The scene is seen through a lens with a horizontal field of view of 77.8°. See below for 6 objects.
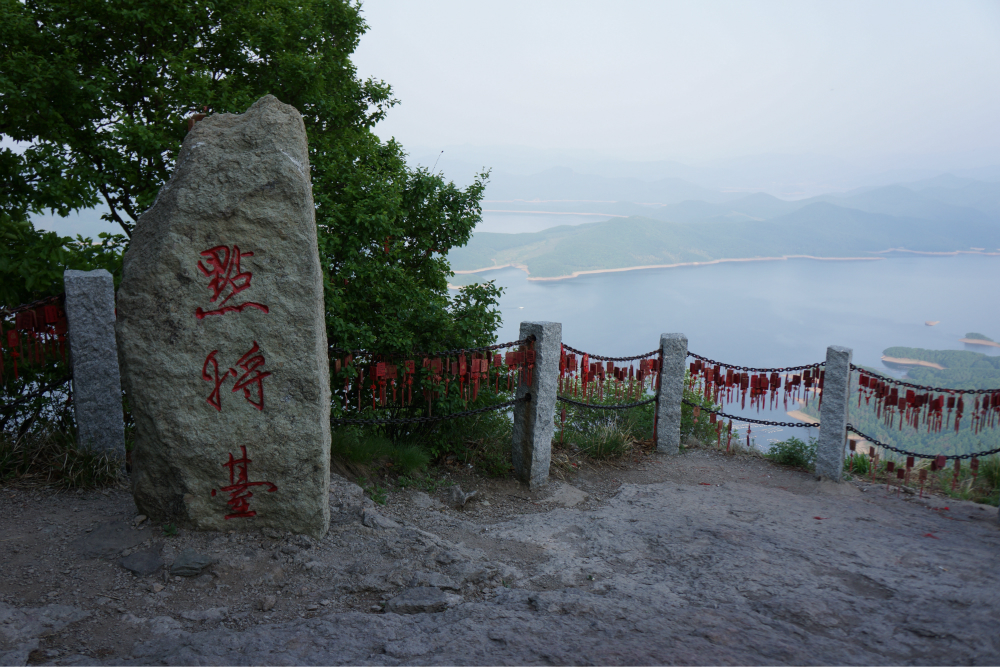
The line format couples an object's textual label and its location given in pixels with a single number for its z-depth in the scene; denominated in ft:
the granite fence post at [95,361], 15.39
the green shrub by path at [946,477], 20.40
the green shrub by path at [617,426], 22.89
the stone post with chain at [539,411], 19.10
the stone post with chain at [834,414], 20.67
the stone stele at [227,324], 11.97
